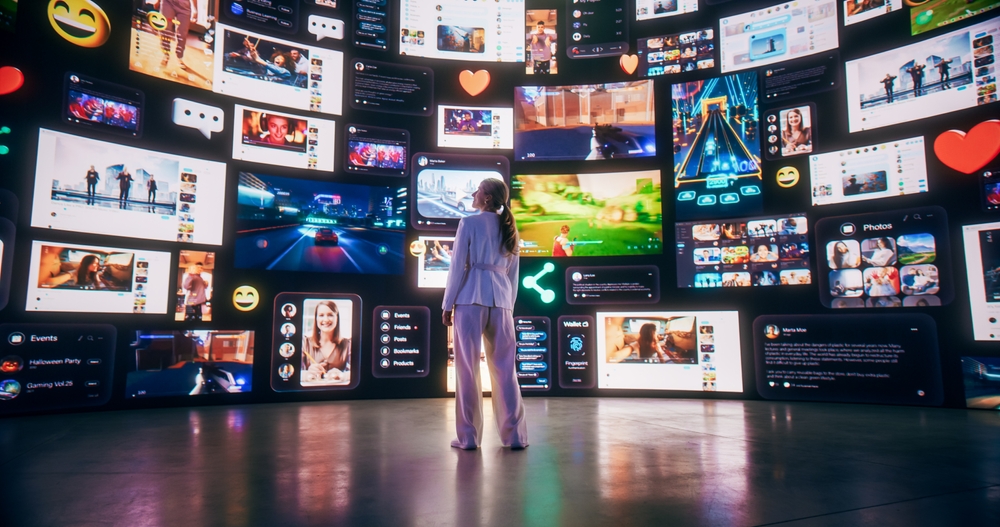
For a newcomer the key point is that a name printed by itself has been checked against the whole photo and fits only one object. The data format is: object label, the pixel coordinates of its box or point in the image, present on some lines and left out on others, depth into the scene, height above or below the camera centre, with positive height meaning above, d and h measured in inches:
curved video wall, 168.9 +45.0
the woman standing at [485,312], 117.3 +0.8
